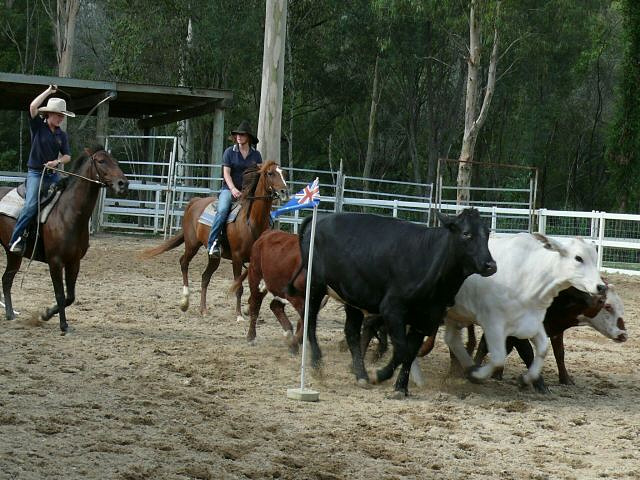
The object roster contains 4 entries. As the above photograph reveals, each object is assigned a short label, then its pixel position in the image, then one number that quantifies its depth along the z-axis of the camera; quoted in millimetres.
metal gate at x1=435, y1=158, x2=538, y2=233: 43719
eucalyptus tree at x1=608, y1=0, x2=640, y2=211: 36469
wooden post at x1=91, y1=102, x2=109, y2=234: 26266
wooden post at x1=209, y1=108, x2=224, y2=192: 27250
